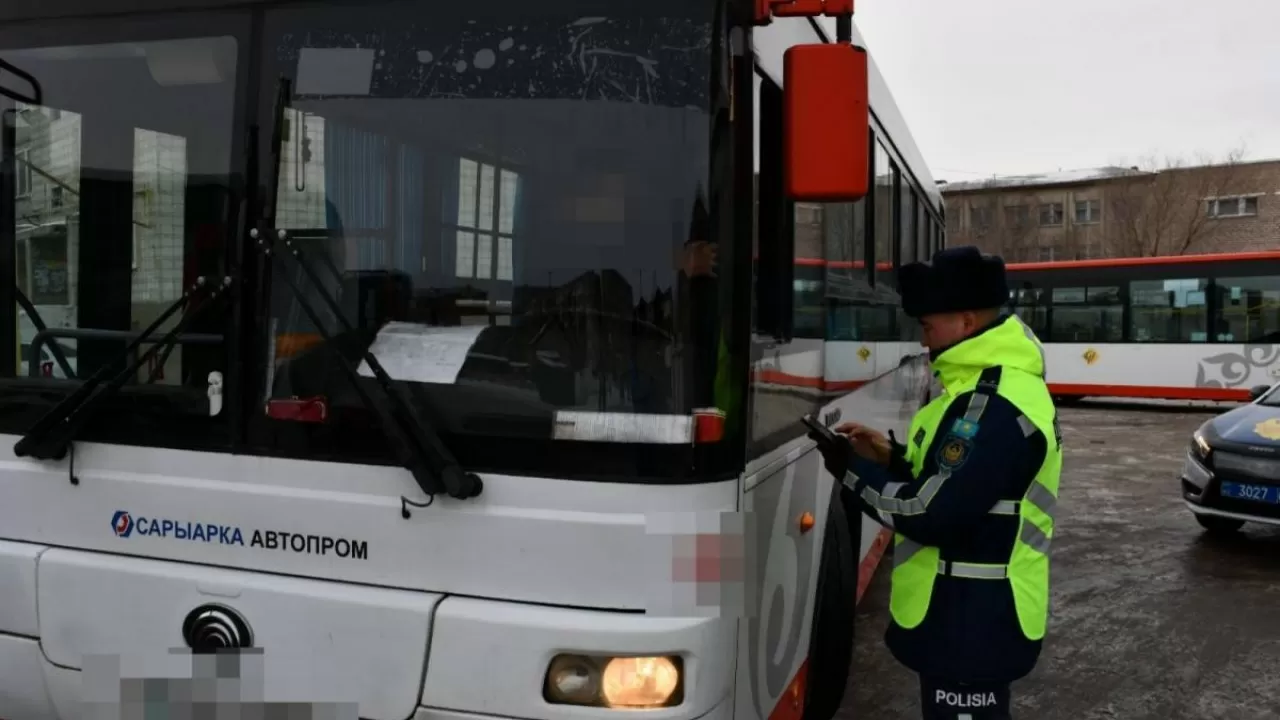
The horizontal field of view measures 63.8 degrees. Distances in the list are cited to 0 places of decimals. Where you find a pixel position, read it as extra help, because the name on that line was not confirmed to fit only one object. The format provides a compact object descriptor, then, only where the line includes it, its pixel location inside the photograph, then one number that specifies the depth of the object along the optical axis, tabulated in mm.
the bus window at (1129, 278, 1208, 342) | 19797
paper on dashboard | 2555
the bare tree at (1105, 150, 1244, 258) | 42906
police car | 7781
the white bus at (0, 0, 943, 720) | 2463
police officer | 2568
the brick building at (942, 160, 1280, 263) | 43094
